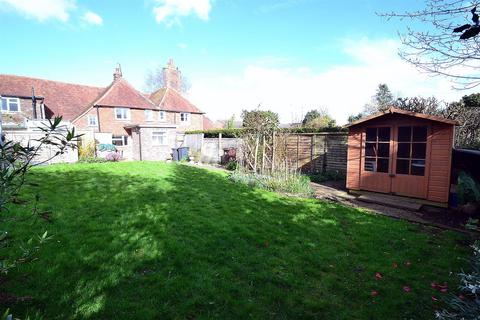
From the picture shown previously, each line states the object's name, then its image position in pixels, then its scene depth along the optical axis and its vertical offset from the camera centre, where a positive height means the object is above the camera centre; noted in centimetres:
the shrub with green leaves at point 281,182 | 945 -177
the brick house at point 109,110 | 2230 +263
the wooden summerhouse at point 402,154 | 809 -66
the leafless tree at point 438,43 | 307 +111
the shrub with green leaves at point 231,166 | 1502 -172
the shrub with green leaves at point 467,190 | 713 -150
